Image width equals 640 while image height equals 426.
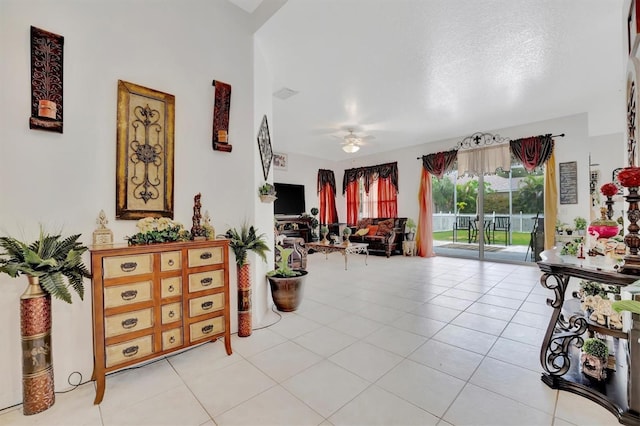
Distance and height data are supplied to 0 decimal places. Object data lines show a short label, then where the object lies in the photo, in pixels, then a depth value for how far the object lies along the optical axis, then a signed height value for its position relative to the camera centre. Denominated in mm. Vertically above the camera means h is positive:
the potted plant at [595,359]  1740 -960
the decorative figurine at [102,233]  1825 -112
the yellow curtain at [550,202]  5059 +143
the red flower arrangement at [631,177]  1485 +173
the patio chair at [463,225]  6746 -345
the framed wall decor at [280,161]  7617 +1486
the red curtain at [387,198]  7641 +396
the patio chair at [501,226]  6238 -353
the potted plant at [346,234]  6000 -465
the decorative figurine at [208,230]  2260 -125
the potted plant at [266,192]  2863 +227
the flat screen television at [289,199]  7547 +407
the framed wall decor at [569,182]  4895 +489
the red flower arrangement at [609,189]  1821 +133
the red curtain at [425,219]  6773 -181
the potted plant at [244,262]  2518 -452
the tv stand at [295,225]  7459 -332
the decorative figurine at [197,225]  2184 -80
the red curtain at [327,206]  8867 +226
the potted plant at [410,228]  6996 -415
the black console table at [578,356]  1447 -882
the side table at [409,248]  6906 -906
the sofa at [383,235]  6797 -586
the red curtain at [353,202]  8680 +339
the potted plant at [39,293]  1493 -430
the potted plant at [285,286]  2998 -791
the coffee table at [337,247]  5652 -729
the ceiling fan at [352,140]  5859 +1635
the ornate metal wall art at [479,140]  5843 +1543
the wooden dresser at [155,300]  1639 -568
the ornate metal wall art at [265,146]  2943 +747
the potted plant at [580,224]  4711 -251
